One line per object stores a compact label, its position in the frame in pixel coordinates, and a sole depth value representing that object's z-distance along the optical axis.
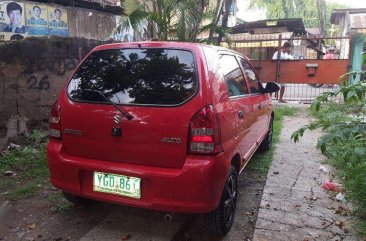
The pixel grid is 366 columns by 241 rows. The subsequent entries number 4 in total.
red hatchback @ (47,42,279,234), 2.55
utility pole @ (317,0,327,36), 21.26
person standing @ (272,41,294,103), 10.97
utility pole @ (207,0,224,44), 8.50
